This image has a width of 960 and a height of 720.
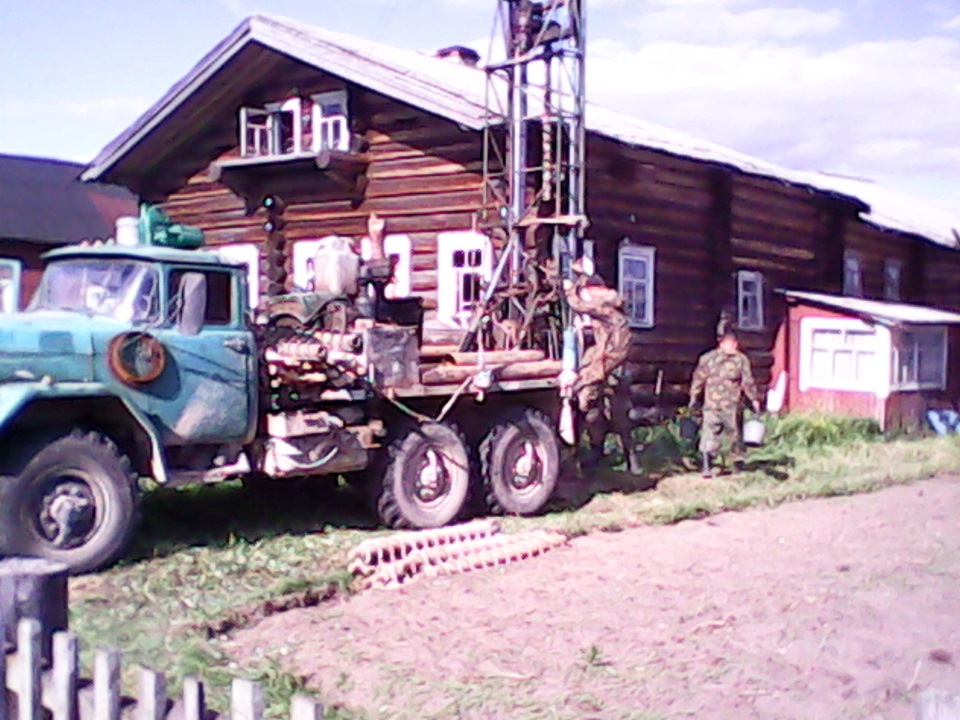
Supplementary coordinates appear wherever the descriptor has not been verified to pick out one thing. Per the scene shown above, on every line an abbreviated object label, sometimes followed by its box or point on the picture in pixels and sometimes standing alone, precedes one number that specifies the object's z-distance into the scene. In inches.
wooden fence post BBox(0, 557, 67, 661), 151.1
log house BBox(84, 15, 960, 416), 643.5
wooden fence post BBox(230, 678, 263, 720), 120.6
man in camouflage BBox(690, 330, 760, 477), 517.3
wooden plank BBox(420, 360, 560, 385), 388.2
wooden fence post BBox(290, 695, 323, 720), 113.5
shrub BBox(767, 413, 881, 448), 663.8
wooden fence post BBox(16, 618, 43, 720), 141.5
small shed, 761.6
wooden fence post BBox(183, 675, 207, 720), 124.4
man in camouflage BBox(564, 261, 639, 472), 453.1
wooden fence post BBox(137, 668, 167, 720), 128.3
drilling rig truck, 299.9
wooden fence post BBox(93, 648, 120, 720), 133.2
